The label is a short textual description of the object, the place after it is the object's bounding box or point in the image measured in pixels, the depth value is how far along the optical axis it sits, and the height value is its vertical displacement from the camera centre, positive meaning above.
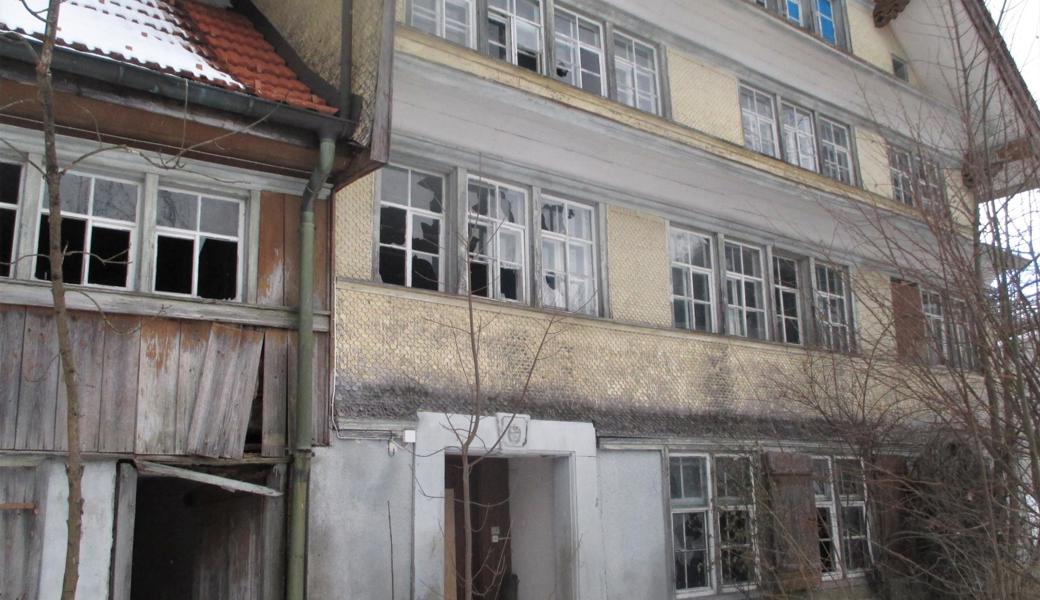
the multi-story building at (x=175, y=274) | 6.70 +1.80
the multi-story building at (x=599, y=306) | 8.47 +2.04
